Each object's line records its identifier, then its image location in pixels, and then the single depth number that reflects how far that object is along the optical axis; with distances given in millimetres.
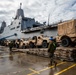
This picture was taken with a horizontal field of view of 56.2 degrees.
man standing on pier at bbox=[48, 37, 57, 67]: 4185
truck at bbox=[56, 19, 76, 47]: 5993
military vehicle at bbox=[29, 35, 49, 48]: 7809
